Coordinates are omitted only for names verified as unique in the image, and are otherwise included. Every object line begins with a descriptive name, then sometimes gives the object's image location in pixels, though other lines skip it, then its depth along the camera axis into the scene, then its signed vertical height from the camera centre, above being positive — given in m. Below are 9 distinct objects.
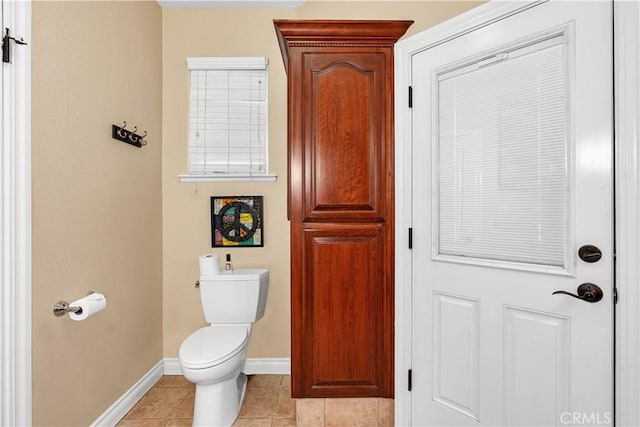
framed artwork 2.39 -0.04
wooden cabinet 1.63 +0.00
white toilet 1.68 -0.73
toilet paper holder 1.42 -0.42
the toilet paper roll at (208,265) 2.14 -0.34
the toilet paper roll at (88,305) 1.45 -0.42
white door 1.14 -0.03
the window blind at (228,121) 2.40 +0.68
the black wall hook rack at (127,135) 1.86 +0.47
